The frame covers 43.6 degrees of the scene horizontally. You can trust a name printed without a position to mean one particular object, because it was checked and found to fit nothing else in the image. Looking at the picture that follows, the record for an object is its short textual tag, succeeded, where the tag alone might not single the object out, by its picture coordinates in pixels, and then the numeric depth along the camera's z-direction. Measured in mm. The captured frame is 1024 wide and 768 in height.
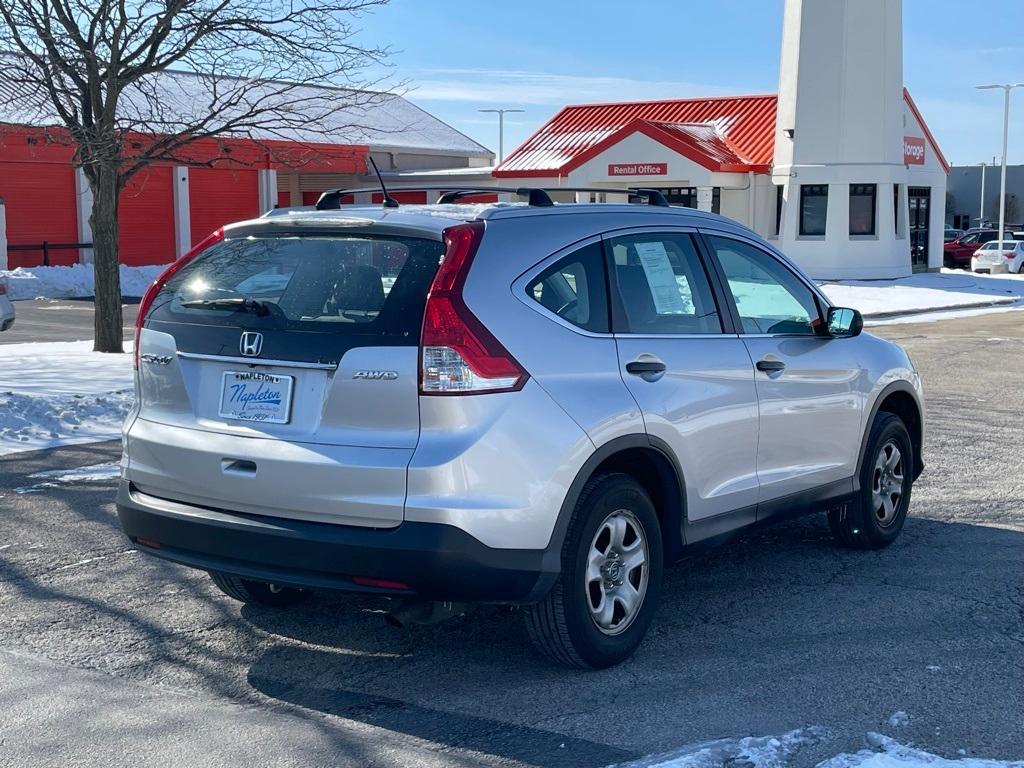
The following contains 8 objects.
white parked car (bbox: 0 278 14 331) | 16797
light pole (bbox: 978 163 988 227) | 82538
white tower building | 38500
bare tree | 14281
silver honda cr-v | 4426
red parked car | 51781
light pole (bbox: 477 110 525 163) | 74144
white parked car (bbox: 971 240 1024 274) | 46625
